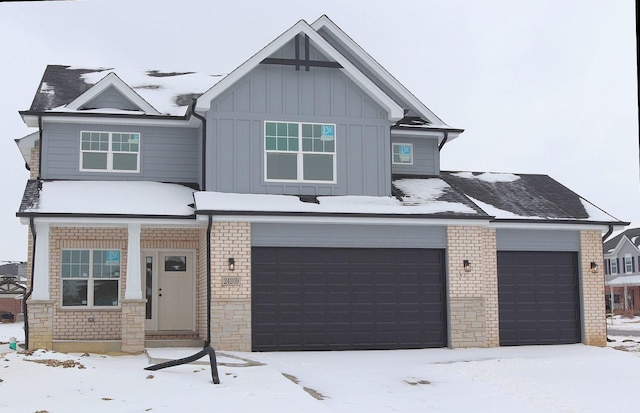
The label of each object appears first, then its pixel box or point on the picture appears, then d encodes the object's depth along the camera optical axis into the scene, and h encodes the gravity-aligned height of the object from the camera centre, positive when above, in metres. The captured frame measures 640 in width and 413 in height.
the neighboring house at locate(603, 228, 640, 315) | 48.56 -0.76
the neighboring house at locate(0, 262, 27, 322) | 44.01 -1.89
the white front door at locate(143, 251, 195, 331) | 18.19 -0.66
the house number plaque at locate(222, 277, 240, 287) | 15.78 -0.38
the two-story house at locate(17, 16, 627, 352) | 16.03 +0.75
